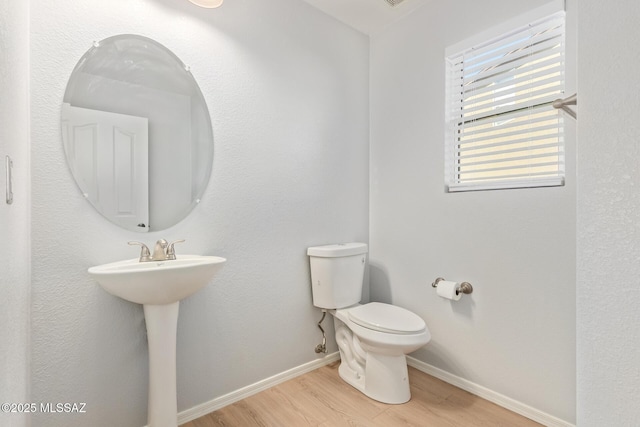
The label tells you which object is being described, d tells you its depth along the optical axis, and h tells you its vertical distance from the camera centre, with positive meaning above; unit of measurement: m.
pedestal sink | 1.14 -0.36
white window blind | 1.48 +0.59
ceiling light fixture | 1.42 +1.02
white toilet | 1.59 -0.63
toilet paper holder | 1.75 -0.44
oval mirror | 1.27 +0.38
